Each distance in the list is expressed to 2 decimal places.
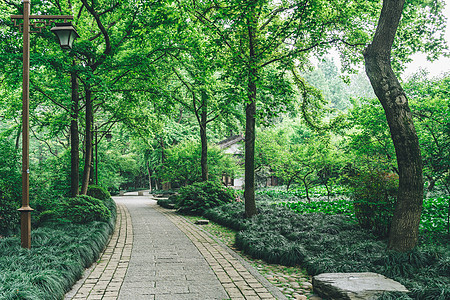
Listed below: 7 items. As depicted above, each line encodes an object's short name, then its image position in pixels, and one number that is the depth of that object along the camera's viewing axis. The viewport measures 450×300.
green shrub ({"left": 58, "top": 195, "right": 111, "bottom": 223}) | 8.40
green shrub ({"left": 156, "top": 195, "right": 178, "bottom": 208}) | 16.33
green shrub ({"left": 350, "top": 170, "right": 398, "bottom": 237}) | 6.98
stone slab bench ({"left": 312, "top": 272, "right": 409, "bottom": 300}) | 3.70
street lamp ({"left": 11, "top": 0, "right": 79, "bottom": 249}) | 5.56
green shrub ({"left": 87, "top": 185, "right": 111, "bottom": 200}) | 15.95
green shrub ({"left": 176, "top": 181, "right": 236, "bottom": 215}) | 13.35
